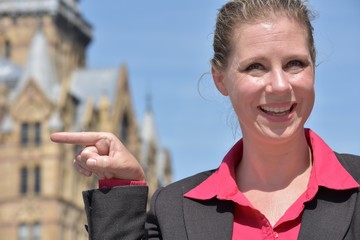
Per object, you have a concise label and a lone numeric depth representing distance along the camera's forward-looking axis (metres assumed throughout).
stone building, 58.16
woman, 3.20
